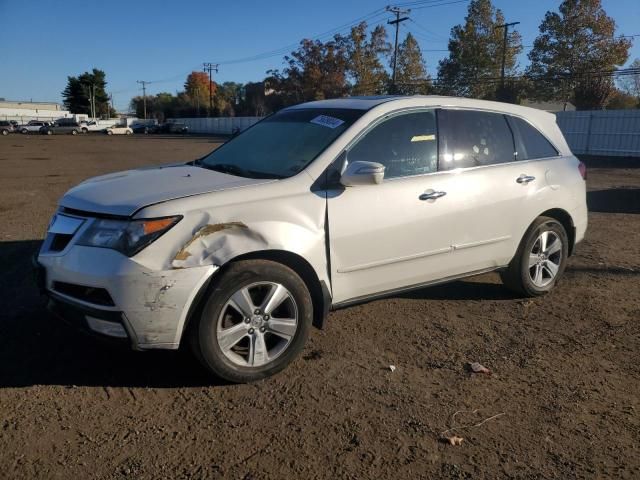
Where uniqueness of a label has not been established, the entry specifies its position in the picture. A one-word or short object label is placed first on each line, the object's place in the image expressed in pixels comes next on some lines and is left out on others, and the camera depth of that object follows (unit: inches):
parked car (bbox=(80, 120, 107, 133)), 2824.8
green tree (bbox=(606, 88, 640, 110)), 2080.8
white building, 3496.6
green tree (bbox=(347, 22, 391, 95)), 2396.7
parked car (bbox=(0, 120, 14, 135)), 2506.8
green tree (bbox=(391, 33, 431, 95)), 2314.2
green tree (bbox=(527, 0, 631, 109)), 1839.3
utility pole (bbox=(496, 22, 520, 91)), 1809.8
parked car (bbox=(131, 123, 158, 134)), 3088.1
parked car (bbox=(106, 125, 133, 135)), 2834.6
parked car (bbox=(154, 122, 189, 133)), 2925.7
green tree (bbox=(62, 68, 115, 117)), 4372.5
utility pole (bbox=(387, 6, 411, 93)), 1943.9
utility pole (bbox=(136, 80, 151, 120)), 4670.5
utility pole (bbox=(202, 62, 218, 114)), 3619.6
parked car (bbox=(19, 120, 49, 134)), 2512.6
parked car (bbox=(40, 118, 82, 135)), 2502.5
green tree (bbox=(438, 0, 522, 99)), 2050.9
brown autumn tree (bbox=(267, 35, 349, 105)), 2454.5
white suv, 126.3
